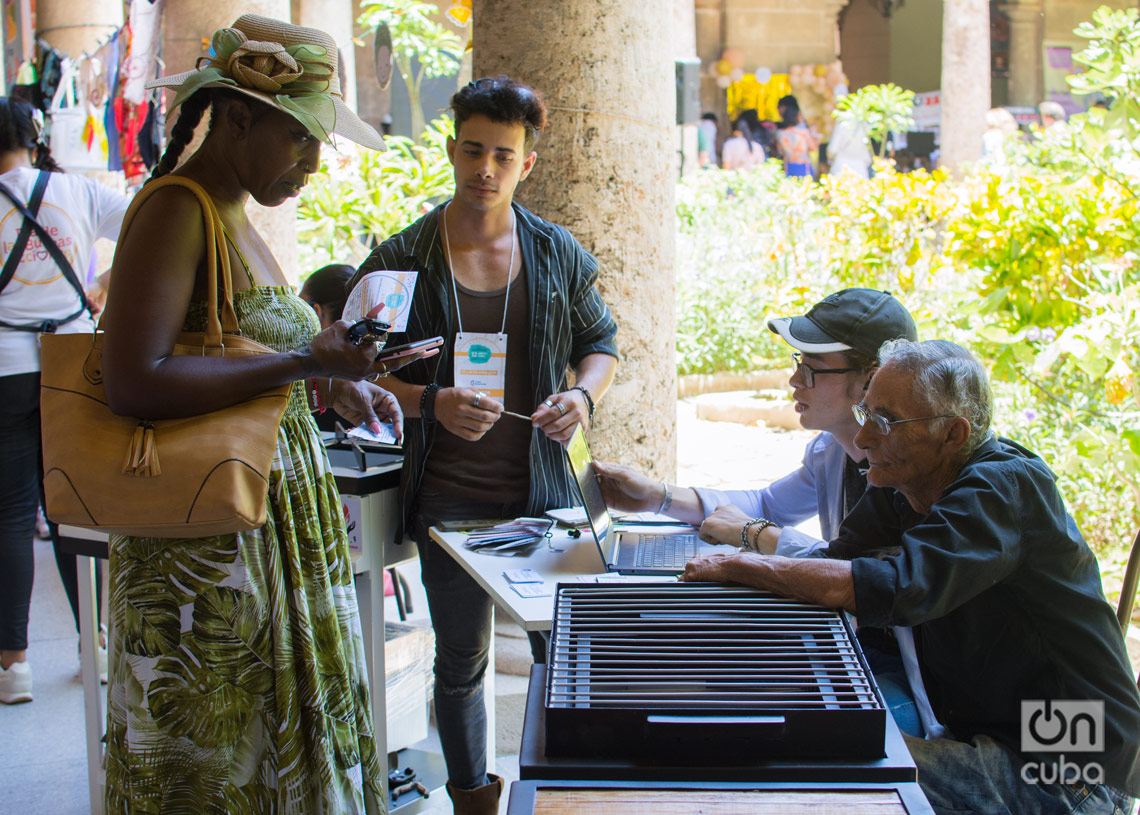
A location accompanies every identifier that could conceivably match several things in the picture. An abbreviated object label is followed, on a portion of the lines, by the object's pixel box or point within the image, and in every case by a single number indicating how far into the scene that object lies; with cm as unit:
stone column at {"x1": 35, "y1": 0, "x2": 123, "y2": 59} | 891
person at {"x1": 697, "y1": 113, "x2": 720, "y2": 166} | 2012
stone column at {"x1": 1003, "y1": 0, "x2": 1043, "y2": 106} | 2133
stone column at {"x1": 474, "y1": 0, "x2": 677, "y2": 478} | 350
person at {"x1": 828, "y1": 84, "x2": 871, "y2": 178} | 1930
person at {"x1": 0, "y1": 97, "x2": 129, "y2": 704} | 377
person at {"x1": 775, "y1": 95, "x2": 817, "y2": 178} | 2089
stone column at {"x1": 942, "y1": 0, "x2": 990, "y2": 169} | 1408
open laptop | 231
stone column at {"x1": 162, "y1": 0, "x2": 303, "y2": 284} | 586
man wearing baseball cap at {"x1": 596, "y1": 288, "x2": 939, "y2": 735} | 232
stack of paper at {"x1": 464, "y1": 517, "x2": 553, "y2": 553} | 246
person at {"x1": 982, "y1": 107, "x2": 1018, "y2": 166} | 1246
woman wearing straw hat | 175
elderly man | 174
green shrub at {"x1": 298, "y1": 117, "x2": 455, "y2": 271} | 645
